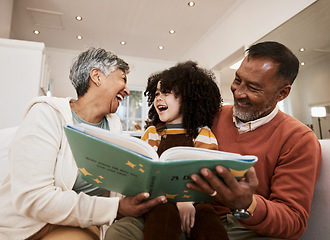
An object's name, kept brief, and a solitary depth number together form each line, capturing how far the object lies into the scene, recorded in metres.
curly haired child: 1.25
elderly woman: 0.84
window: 6.24
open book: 0.62
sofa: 0.94
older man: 0.73
